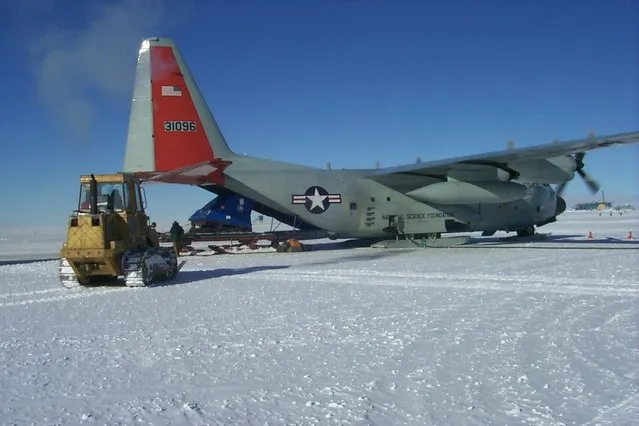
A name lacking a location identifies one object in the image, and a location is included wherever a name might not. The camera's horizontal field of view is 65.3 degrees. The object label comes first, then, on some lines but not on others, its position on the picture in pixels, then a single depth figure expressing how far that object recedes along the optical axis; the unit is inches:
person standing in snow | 761.6
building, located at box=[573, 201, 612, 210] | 5324.8
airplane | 691.4
